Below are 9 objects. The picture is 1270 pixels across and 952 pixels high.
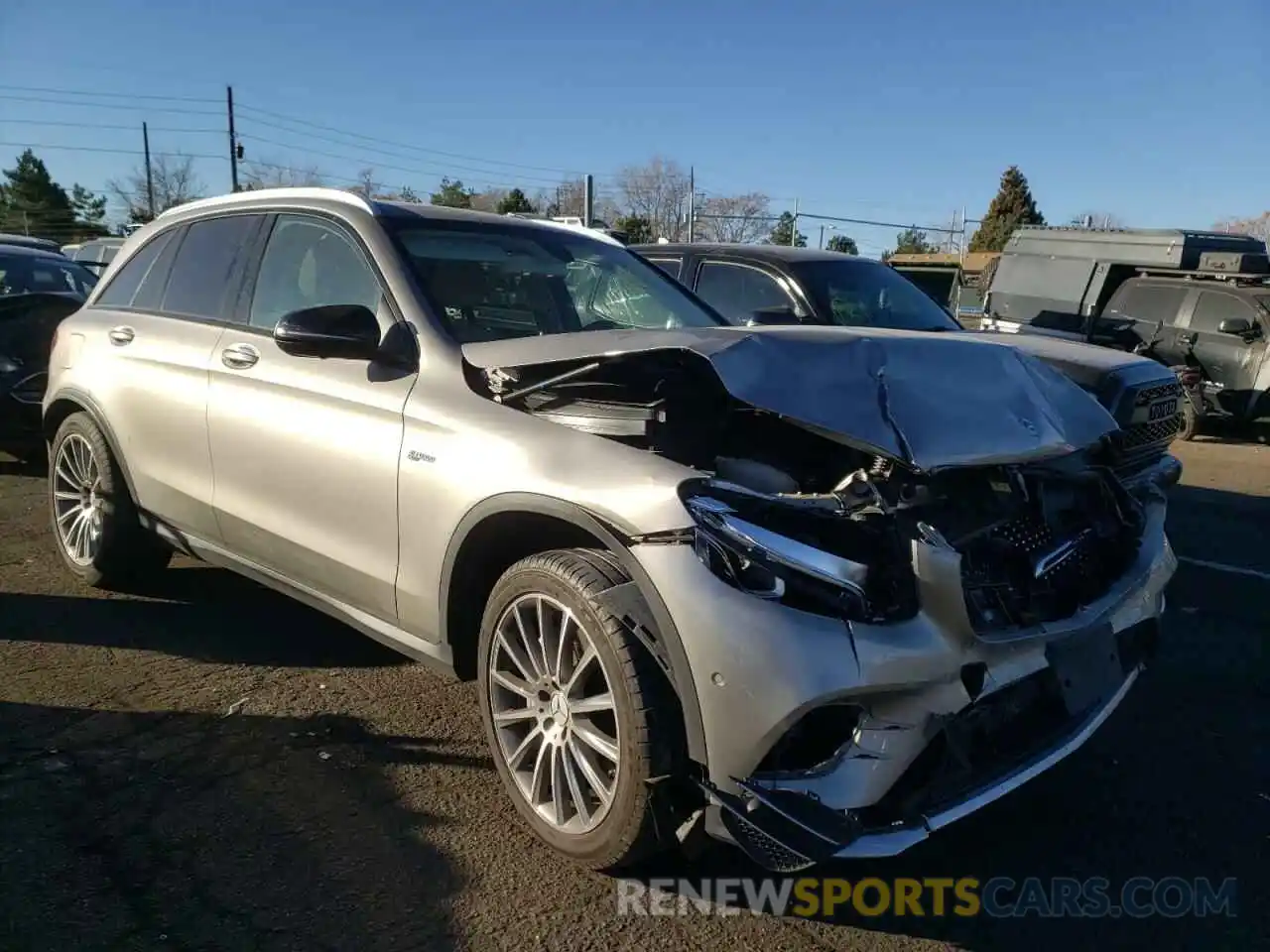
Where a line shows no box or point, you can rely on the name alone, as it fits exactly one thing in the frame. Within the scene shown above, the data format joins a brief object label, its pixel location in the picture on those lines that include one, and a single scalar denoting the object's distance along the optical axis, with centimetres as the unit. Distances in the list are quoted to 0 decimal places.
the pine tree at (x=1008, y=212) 4381
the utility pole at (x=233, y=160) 3420
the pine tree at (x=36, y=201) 5066
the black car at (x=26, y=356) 714
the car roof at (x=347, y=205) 390
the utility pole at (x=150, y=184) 4697
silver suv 240
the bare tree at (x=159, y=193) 4906
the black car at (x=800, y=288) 700
